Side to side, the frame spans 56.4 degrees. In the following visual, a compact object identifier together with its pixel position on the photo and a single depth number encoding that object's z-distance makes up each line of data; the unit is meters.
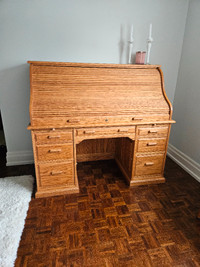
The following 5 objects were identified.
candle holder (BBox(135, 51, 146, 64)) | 2.45
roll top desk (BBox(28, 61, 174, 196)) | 1.93
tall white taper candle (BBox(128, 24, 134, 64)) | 2.41
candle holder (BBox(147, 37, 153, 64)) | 2.39
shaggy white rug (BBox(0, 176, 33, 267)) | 1.46
